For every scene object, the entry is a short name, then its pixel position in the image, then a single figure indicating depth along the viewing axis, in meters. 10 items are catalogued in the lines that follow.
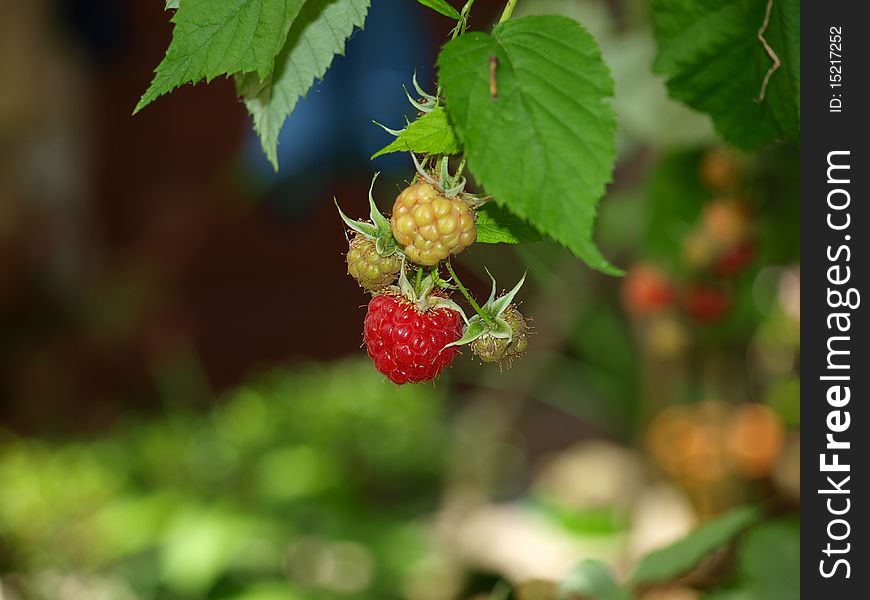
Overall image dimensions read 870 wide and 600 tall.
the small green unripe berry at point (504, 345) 0.46
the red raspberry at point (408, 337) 0.47
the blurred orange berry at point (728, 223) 0.81
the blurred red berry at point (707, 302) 0.93
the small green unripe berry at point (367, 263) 0.46
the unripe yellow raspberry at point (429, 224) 0.44
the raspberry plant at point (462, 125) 0.43
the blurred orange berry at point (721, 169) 0.82
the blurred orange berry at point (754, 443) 1.27
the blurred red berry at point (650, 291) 0.99
